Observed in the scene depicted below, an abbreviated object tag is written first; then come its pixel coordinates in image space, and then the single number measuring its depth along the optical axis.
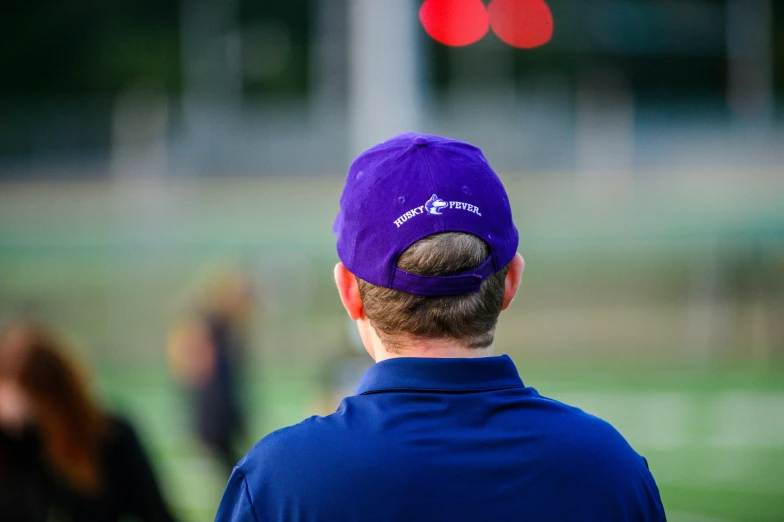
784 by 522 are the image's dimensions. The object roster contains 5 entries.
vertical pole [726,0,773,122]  54.35
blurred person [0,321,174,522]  6.73
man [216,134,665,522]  2.55
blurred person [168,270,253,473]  16.55
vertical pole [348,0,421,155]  17.56
